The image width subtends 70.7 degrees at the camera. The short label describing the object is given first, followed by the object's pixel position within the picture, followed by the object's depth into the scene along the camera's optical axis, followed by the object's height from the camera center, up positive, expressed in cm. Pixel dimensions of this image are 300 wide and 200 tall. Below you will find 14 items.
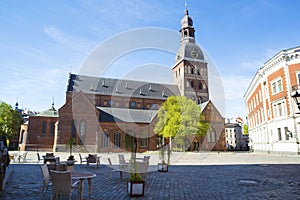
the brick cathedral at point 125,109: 3516 +553
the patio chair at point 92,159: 1447 -138
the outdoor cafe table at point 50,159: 1282 -123
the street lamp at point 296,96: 739 +146
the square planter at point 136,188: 668 -156
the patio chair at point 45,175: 640 -112
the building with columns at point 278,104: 2644 +483
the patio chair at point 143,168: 844 -121
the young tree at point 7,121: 4475 +376
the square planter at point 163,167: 1280 -175
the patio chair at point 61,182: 524 -108
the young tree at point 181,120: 3412 +295
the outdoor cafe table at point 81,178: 595 -109
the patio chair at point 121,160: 1100 -110
